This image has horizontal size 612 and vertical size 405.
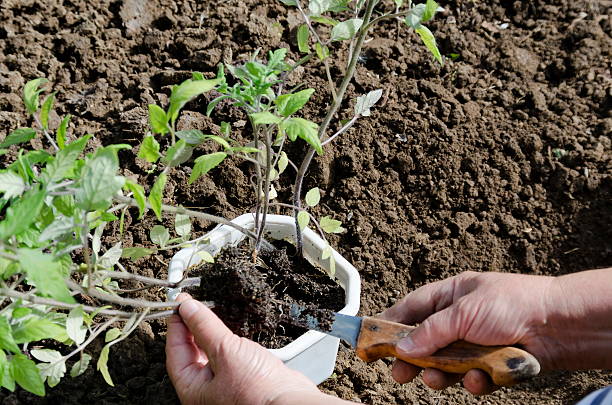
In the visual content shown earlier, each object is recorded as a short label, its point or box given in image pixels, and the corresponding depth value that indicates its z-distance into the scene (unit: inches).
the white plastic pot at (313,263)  32.5
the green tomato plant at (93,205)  25.7
